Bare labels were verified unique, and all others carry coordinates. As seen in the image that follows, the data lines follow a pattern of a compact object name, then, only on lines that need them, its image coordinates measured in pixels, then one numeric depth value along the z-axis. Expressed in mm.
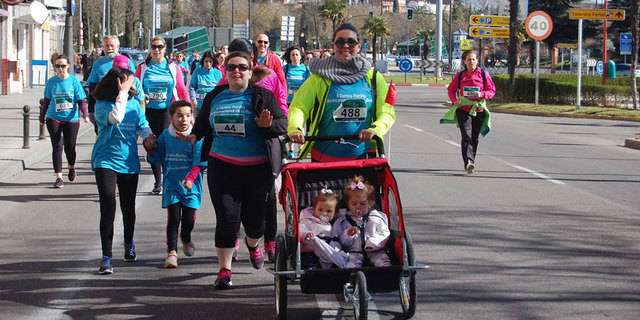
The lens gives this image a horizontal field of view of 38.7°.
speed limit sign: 31281
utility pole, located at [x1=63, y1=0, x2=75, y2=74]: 21469
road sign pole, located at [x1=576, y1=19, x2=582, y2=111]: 30172
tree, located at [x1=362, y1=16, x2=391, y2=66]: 101125
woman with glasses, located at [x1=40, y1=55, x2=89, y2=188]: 12125
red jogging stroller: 5375
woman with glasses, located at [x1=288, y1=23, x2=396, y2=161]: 6461
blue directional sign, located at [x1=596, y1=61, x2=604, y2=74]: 57394
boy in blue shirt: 7379
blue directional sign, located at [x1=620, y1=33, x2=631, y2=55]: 48753
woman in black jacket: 6402
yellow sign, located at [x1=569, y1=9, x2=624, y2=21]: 31078
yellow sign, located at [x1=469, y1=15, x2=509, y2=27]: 43594
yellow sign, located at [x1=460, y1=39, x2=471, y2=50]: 55100
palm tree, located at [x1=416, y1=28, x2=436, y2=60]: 118269
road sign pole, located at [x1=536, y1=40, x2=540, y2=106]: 32688
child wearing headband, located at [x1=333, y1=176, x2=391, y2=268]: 5614
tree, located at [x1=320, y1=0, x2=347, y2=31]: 102688
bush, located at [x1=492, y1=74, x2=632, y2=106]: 32688
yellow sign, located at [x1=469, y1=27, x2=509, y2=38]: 43125
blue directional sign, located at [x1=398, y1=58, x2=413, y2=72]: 51722
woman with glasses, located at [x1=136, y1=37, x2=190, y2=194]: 11391
